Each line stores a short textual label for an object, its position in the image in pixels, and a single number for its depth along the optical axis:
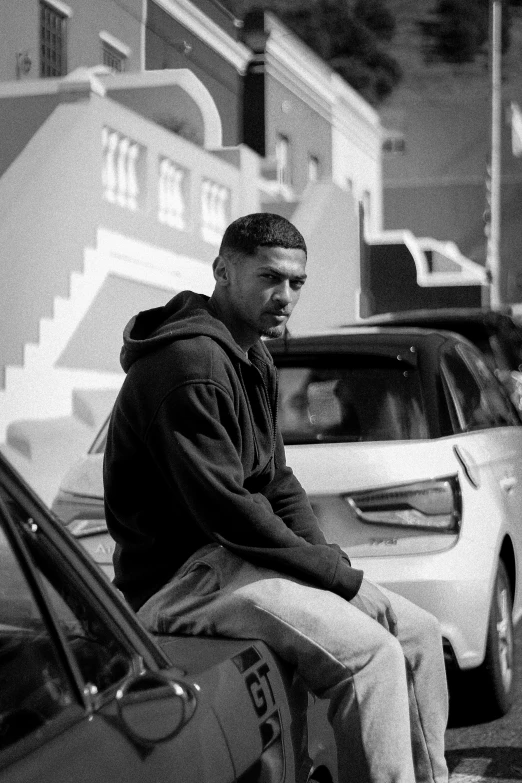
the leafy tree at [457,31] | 60.38
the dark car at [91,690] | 1.88
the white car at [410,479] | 5.12
